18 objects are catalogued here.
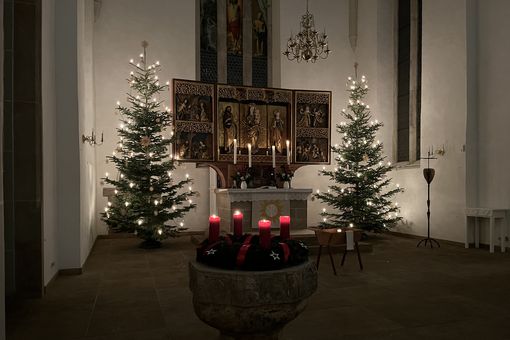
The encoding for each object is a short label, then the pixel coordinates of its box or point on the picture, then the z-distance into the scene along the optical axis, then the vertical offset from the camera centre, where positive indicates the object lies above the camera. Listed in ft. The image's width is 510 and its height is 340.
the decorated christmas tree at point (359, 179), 37.68 -1.41
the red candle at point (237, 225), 12.44 -1.77
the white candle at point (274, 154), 35.86 +0.63
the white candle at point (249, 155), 34.65 +0.53
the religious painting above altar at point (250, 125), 34.04 +3.05
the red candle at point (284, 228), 12.24 -1.80
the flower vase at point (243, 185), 34.58 -1.75
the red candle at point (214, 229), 11.96 -1.78
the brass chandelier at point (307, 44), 35.42 +9.48
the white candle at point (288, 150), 36.73 +0.97
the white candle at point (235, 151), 34.68 +0.87
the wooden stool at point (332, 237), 23.03 -3.88
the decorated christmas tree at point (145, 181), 32.89 -1.41
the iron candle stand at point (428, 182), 33.96 -1.51
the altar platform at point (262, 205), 33.83 -3.35
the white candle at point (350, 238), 23.21 -3.94
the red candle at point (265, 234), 10.95 -1.76
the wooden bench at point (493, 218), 30.40 -3.76
